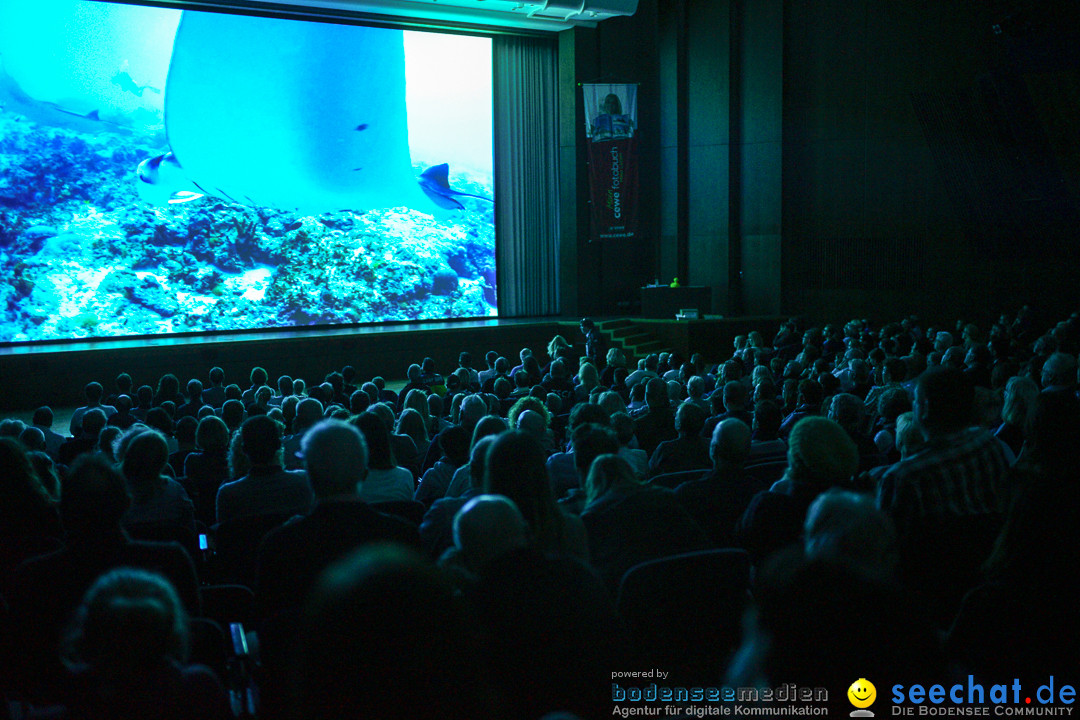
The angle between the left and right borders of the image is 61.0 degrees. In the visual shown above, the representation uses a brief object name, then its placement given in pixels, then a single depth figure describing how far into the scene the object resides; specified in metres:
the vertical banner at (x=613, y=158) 15.49
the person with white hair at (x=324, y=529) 2.55
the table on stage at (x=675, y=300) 14.42
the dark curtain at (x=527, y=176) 16.02
